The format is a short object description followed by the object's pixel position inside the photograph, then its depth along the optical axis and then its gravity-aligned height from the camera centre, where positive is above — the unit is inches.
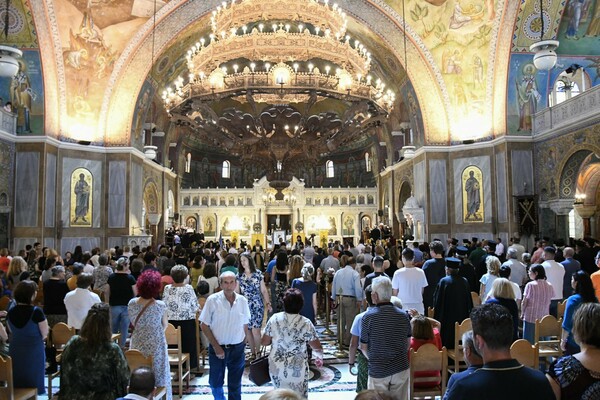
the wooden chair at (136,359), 185.8 -46.5
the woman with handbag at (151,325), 203.0 -37.5
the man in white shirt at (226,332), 207.5 -41.6
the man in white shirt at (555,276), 335.9 -34.5
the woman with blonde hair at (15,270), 344.2 -25.5
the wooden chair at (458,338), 228.4 -50.8
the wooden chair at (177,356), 242.8 -63.1
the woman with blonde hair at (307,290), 291.4 -35.3
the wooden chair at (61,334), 249.1 -49.3
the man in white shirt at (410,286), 285.0 -33.4
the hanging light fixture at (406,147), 778.1 +123.5
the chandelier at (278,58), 507.5 +182.3
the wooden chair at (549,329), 252.4 -52.0
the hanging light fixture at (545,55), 434.6 +142.9
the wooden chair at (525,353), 195.6 -49.0
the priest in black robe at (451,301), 251.9 -37.2
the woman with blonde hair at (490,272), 302.2 -28.5
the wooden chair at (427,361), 188.2 -49.6
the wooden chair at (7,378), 176.9 -49.7
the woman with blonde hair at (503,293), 220.2 -29.7
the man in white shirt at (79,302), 263.4 -36.2
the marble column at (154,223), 1075.9 +14.8
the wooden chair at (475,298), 330.6 -47.4
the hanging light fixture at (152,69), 738.3 +240.3
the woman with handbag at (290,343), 177.9 -40.1
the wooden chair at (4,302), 270.5 -36.4
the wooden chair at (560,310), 292.1 -49.4
